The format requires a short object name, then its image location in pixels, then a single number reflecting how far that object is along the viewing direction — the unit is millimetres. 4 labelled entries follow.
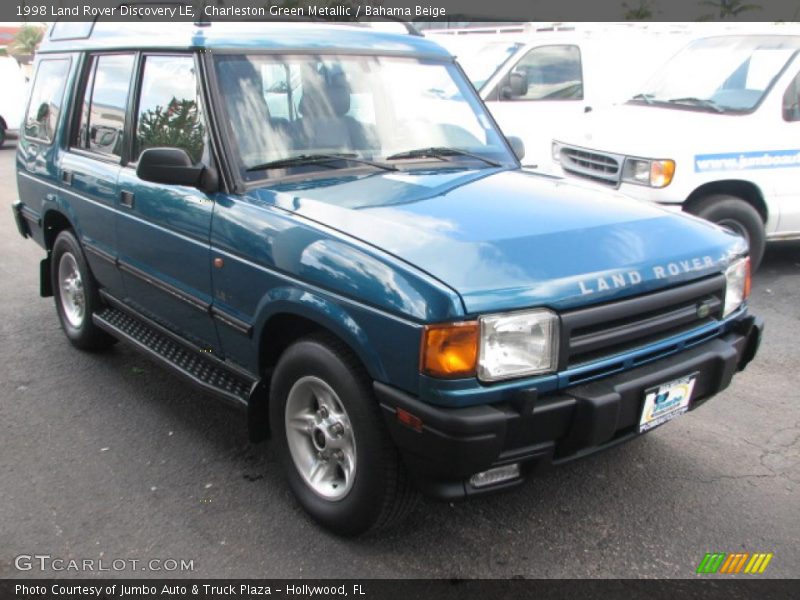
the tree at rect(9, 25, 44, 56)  42781
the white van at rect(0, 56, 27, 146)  16438
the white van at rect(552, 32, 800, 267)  6027
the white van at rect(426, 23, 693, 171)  8391
